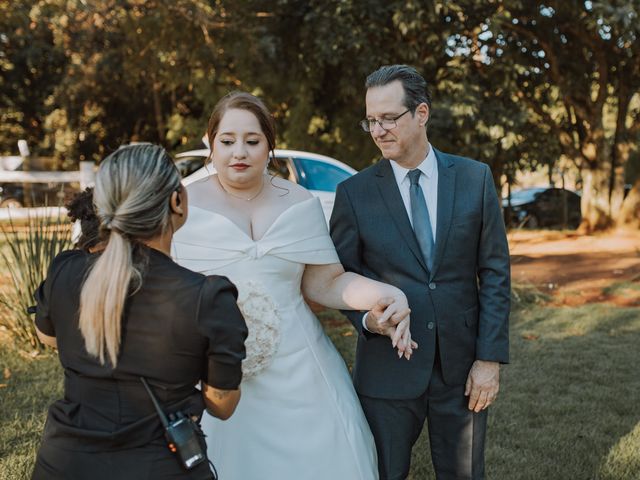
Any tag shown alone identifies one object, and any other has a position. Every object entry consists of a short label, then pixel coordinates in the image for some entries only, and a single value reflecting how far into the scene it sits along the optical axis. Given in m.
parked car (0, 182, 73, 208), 18.98
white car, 9.88
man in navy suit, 2.83
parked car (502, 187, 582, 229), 23.89
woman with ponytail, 1.81
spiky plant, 6.65
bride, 2.72
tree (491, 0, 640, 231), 15.22
